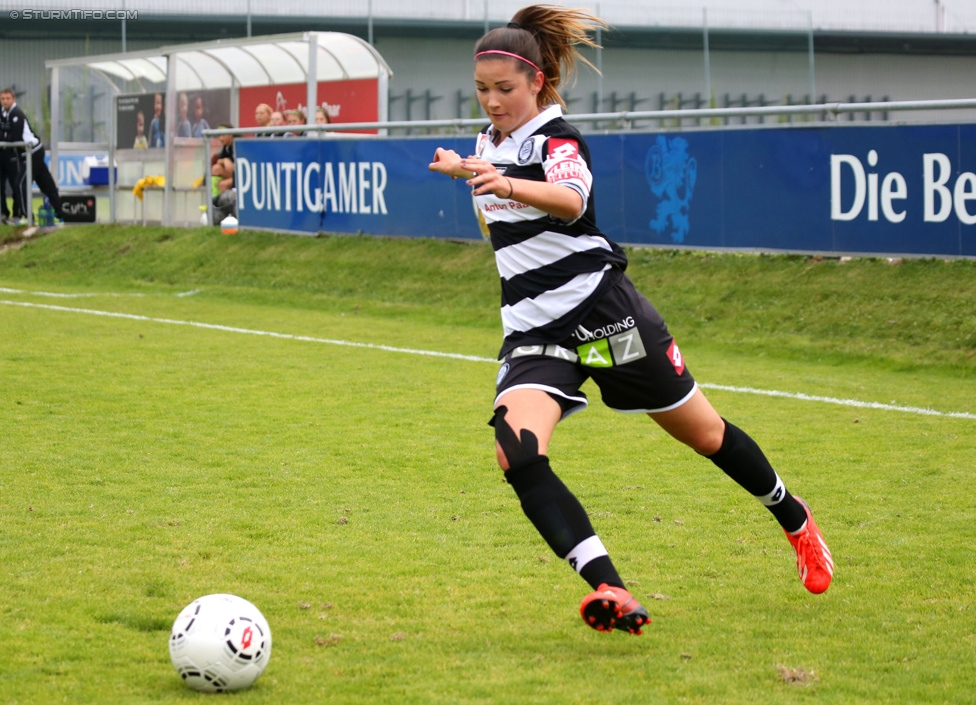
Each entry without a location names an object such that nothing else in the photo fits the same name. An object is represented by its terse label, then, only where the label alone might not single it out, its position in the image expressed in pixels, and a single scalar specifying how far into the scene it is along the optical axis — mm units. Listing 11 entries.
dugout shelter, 21219
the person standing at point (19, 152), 22203
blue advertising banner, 11266
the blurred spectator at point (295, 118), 19078
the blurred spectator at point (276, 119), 19578
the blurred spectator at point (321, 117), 18641
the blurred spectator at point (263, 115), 19469
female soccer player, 3945
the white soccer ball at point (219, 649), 3496
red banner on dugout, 21891
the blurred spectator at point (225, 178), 19547
